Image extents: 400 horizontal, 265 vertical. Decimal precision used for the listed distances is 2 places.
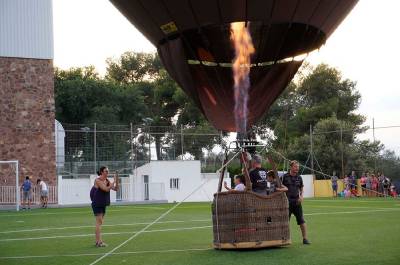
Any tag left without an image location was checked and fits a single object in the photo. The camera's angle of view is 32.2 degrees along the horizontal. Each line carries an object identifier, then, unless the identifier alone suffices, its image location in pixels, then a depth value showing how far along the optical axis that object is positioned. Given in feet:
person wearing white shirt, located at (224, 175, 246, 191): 38.06
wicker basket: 33.65
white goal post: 94.33
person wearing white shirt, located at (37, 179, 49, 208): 99.50
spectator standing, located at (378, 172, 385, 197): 104.24
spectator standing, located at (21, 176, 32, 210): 96.07
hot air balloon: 30.53
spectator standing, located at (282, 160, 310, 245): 37.50
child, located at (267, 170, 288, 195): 35.17
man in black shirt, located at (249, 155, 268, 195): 34.55
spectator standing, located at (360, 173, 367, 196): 107.67
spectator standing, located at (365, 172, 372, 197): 105.55
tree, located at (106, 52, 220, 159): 185.78
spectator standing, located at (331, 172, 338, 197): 114.35
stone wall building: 104.53
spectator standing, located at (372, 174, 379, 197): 105.09
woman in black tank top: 39.22
